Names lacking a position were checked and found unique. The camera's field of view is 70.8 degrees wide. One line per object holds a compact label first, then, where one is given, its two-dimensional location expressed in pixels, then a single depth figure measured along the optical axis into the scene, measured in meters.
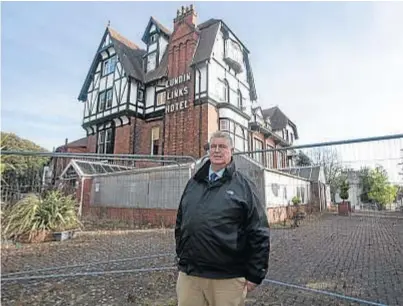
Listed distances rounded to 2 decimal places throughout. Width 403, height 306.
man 2.06
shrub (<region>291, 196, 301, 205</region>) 6.43
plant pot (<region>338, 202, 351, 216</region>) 4.82
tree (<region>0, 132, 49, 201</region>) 6.24
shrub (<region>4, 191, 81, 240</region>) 7.39
